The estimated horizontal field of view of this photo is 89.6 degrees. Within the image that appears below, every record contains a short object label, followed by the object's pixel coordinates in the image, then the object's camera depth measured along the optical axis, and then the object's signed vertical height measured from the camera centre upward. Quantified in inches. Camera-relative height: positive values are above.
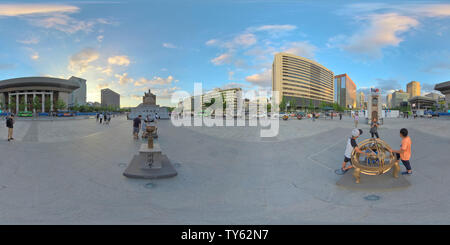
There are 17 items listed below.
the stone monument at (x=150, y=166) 260.7 -59.8
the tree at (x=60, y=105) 3115.2 +185.1
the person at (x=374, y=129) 519.6 -23.9
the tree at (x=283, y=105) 3659.9 +219.5
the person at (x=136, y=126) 590.8 -20.3
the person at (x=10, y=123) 551.1 -12.0
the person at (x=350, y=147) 260.2 -32.7
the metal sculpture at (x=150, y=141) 281.6 -28.4
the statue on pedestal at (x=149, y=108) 2054.0 +104.1
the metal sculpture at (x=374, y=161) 233.8 -45.6
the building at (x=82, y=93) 7211.1 +822.7
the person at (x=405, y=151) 251.3 -35.9
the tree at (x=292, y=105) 3953.2 +254.6
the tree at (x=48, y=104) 3093.0 +194.1
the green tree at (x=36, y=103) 2791.8 +184.2
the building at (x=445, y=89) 3522.6 +475.1
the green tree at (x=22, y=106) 3216.0 +184.0
